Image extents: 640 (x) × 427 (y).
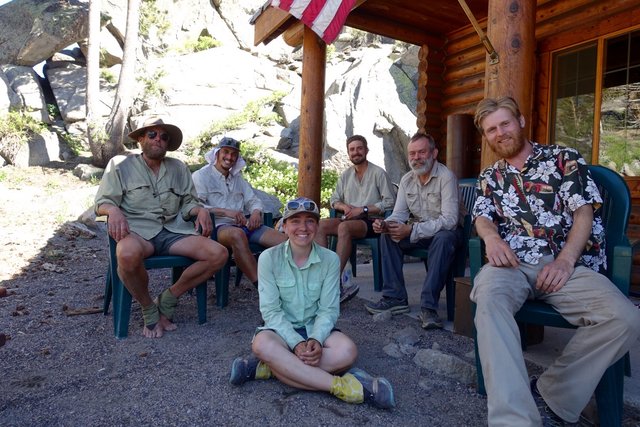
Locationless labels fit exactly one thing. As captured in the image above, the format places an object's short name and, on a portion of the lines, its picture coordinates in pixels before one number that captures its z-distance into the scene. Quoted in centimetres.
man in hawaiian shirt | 200
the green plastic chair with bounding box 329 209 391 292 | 462
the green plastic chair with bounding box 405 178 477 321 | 373
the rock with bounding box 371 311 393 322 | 378
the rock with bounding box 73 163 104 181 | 1235
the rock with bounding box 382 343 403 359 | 308
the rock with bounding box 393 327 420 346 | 328
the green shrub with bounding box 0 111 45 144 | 1270
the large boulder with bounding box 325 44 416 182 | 953
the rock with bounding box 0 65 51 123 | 1474
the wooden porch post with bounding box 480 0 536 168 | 283
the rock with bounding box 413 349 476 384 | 270
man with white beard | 358
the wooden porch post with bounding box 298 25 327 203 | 538
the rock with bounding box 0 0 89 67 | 1587
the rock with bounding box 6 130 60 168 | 1284
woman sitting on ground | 242
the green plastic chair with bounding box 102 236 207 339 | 342
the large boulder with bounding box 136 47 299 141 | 1565
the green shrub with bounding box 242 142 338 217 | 937
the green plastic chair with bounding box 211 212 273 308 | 411
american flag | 433
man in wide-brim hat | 337
